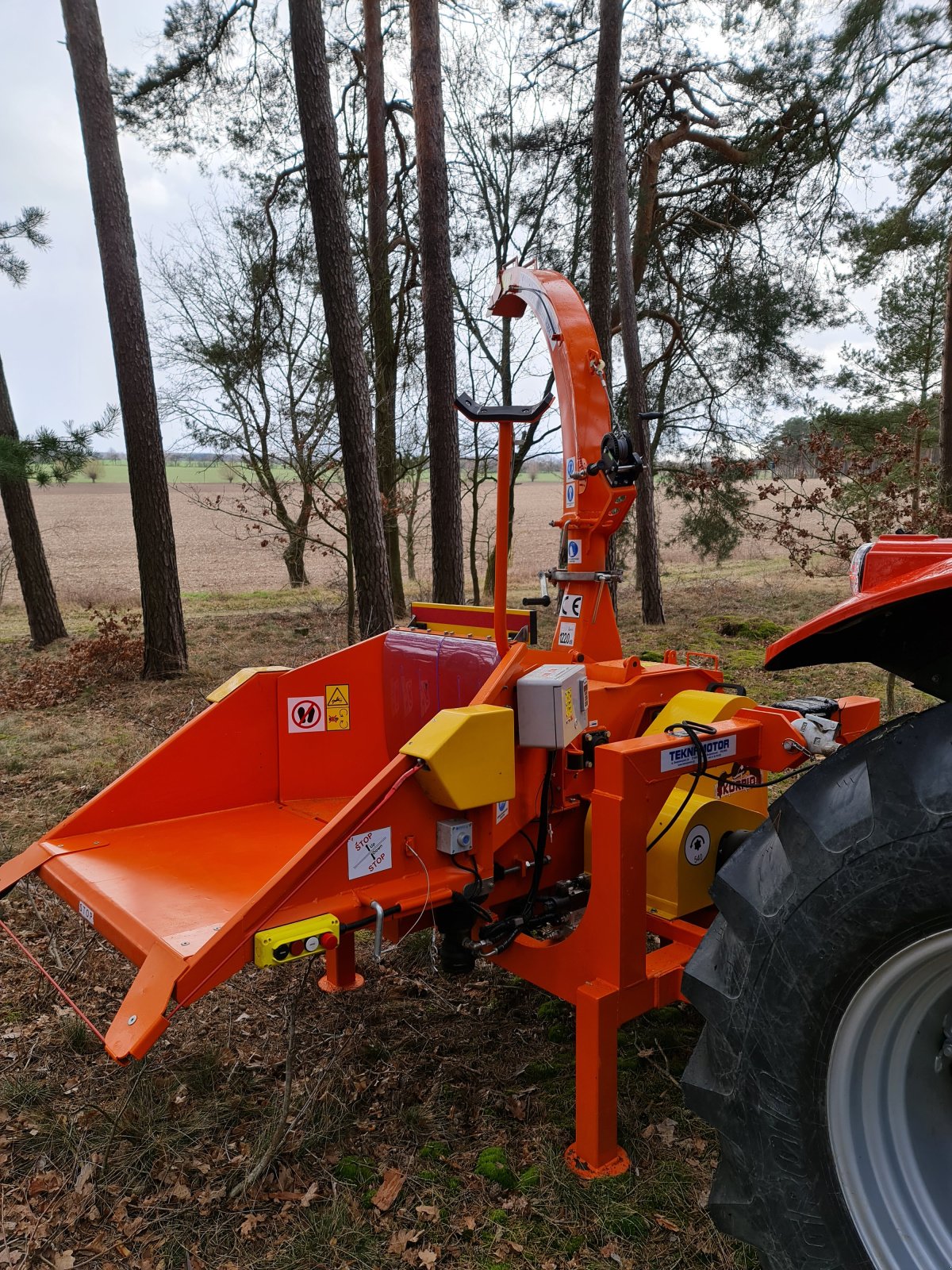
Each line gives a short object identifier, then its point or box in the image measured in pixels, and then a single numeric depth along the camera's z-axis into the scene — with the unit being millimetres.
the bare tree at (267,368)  13531
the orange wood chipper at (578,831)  1536
